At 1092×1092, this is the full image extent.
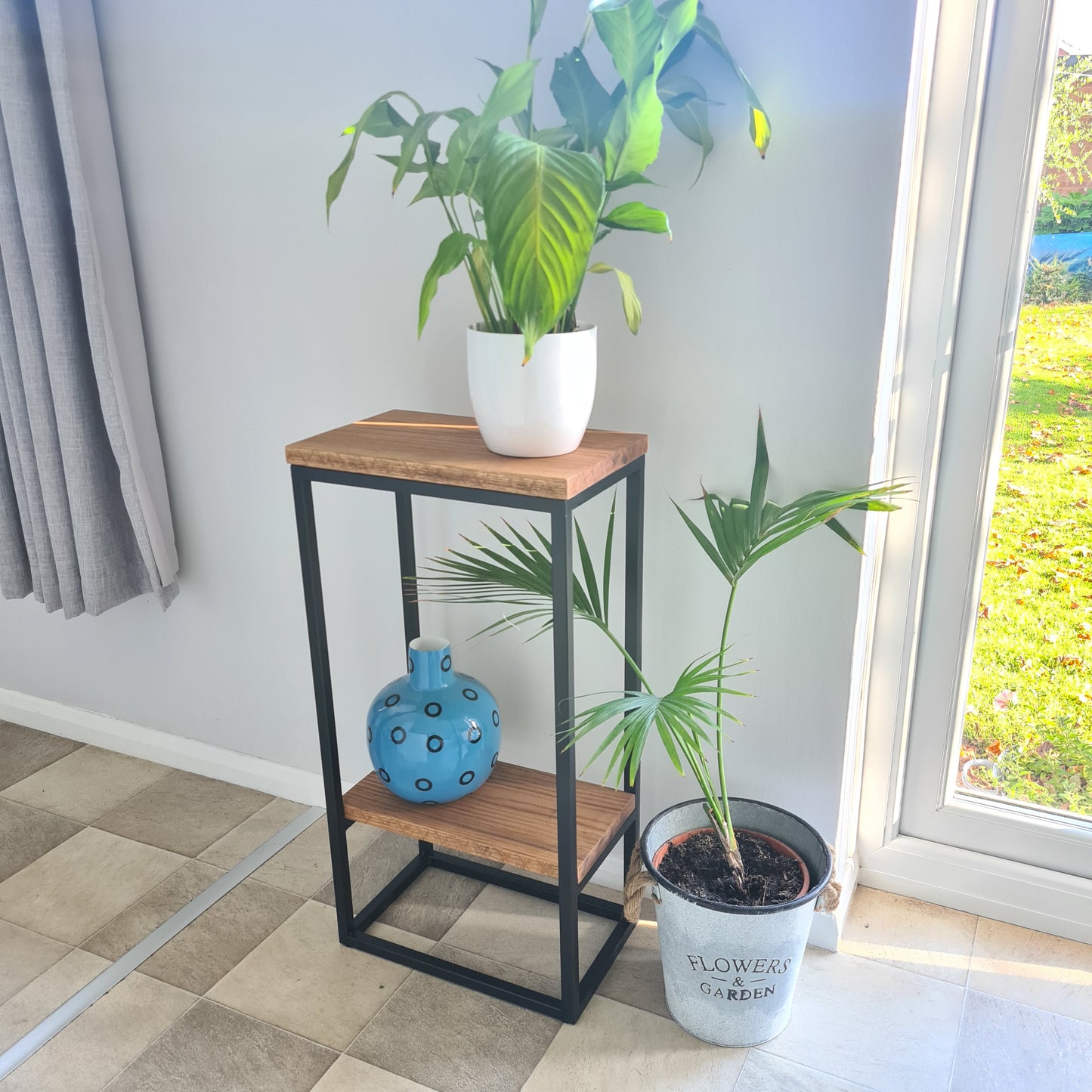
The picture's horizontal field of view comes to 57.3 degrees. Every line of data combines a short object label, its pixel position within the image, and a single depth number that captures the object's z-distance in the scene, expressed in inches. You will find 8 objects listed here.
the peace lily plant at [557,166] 40.1
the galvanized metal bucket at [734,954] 54.0
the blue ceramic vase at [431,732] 59.9
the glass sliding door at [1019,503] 53.3
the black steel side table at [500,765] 50.6
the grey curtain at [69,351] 67.2
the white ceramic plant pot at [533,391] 49.1
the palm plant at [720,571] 50.6
